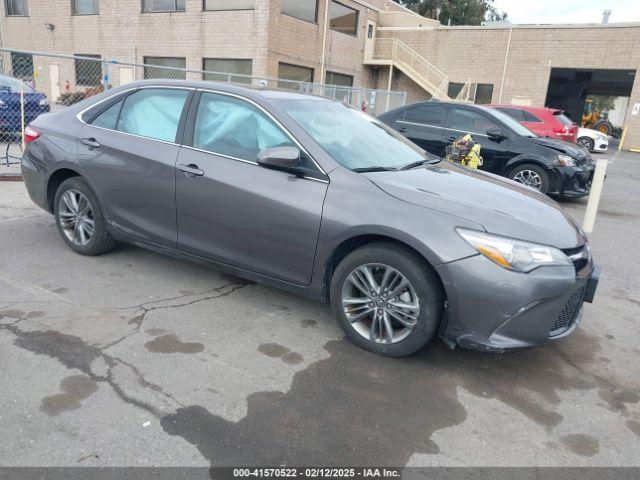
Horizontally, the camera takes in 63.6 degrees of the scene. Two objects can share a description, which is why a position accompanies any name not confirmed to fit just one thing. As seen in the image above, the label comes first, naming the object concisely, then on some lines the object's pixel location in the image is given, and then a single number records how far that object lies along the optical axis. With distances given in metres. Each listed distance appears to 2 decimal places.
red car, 13.89
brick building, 20.47
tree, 45.16
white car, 20.53
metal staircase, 26.28
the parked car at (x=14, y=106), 10.23
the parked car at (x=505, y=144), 8.41
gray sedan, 3.02
